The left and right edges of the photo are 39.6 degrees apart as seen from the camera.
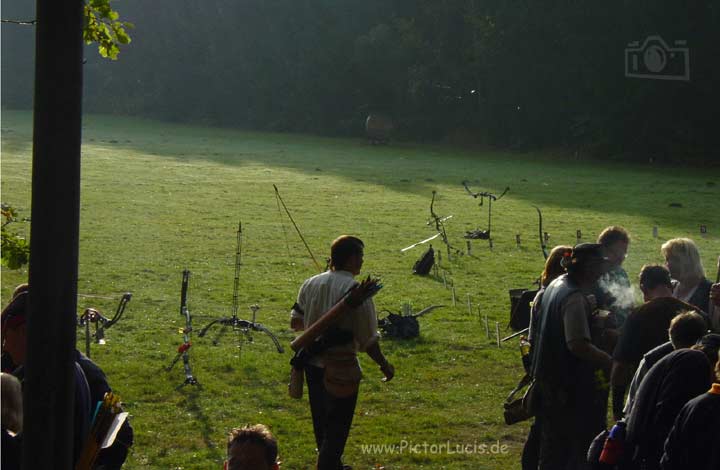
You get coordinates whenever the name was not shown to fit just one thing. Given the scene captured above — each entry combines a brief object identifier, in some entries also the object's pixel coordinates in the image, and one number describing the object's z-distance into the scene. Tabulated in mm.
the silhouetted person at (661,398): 5320
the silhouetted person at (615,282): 8336
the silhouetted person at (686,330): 5652
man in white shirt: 7141
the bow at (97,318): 9934
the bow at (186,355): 11700
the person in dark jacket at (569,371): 6918
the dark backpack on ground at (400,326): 14422
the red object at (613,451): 5641
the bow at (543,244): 21816
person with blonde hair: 8344
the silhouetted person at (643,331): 7117
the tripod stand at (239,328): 13344
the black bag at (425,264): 20219
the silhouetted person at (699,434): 4785
